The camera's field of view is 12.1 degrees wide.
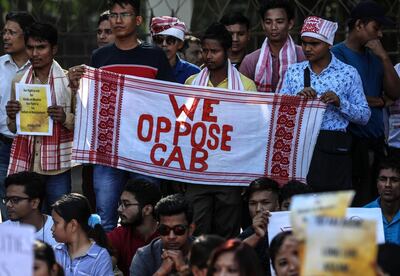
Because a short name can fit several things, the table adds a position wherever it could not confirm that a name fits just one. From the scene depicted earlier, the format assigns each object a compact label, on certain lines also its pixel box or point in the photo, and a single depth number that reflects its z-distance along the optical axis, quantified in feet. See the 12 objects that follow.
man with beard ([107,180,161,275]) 42.29
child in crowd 38.86
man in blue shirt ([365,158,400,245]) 41.40
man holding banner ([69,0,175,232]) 44.14
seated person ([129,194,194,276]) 36.68
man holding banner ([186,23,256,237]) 43.97
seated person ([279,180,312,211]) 40.42
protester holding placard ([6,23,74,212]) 44.85
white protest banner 44.05
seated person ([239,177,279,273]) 39.05
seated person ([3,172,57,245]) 42.50
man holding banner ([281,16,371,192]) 42.75
